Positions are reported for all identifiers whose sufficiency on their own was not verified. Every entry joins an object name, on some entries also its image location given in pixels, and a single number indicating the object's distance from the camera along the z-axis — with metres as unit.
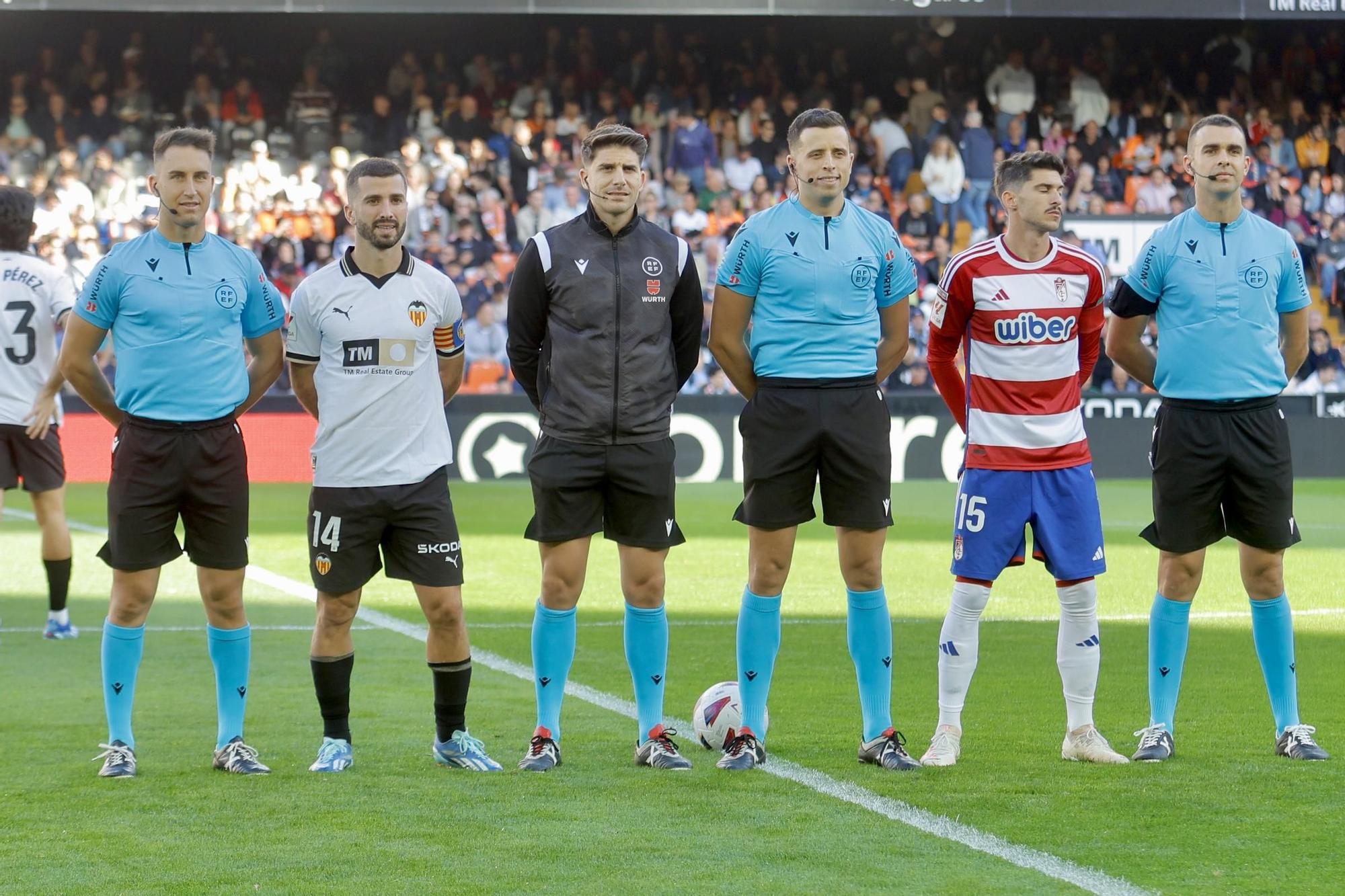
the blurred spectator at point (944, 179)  48.75
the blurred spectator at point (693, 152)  49.25
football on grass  12.20
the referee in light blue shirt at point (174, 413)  11.34
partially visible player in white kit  16.92
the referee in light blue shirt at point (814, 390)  11.54
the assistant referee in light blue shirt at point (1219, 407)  11.86
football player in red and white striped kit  11.58
